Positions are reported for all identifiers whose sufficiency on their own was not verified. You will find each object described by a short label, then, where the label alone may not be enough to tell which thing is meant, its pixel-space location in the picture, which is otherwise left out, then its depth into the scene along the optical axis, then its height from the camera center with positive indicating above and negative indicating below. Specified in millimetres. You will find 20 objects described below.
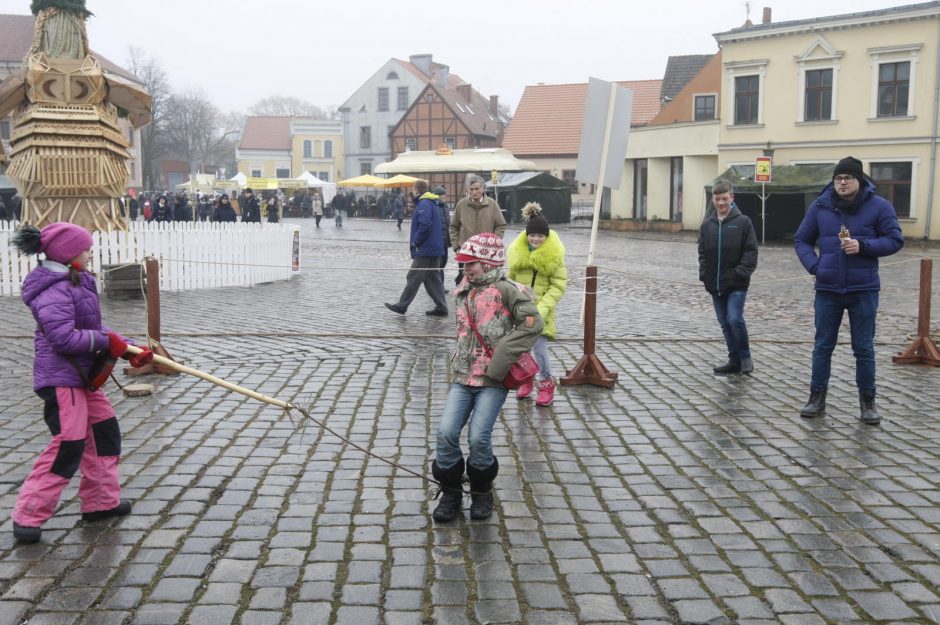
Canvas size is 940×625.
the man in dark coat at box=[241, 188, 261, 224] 29875 -114
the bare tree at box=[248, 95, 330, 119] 131375 +12934
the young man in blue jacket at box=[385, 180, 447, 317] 12562 -616
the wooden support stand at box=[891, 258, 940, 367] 9359 -1260
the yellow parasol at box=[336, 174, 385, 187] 47966 +1141
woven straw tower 14430 +1097
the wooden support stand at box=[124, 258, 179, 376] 8953 -883
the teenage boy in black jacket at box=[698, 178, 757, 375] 8898 -536
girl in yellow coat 7594 -510
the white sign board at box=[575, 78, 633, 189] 10391 +812
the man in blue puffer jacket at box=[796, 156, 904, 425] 7004 -405
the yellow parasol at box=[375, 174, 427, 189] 46500 +1052
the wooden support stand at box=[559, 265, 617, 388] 8344 -1327
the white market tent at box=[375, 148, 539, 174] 39188 +1767
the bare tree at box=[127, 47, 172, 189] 80125 +8254
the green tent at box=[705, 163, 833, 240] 32344 +419
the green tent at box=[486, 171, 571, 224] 45500 +559
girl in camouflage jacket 5062 -826
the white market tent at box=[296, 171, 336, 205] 55003 +1100
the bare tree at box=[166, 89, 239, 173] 93125 +7344
